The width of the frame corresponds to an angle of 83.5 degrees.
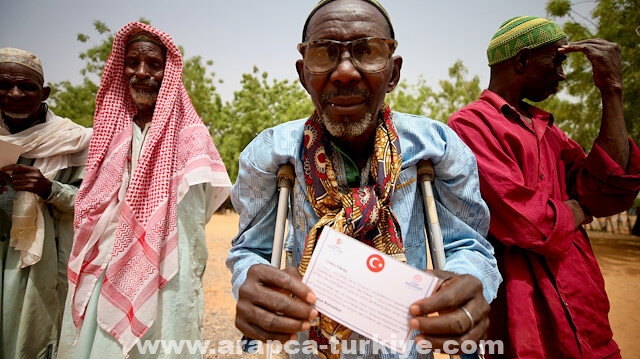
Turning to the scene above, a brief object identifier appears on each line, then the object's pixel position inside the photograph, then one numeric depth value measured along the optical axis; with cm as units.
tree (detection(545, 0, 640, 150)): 1103
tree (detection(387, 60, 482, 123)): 2747
